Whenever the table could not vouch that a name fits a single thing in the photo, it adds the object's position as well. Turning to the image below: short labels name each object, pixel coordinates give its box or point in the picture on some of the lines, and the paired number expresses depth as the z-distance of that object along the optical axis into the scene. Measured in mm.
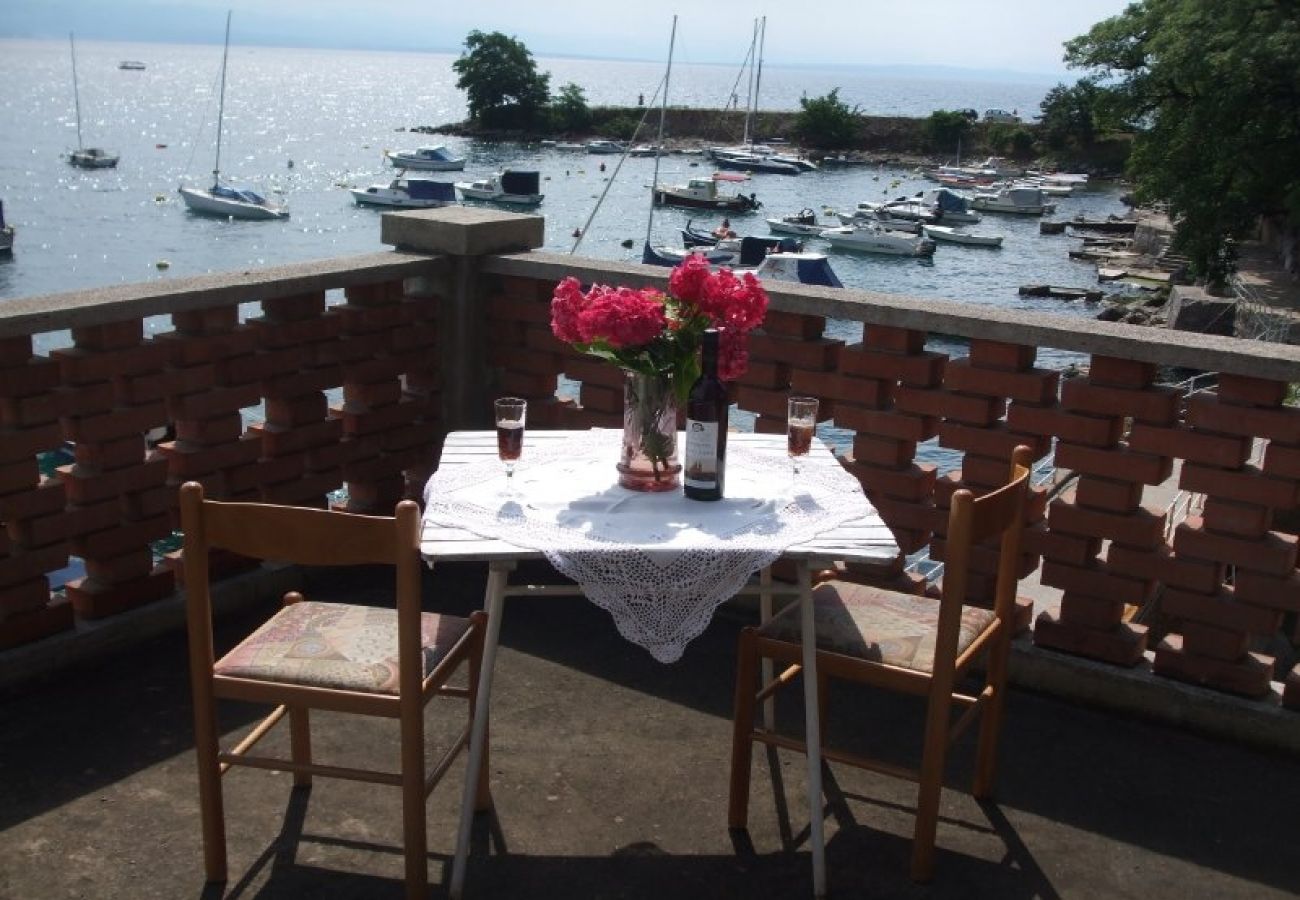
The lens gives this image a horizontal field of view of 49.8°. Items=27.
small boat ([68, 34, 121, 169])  88875
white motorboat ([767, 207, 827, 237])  68438
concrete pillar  5590
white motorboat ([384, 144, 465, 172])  94125
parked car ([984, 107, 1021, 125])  119369
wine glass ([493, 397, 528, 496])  3678
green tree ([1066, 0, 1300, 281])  40594
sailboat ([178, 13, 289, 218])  68188
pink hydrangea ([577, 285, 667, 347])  3354
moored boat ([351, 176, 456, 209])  70875
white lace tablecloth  3271
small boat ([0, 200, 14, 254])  55750
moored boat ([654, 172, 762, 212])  77188
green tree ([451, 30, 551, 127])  123562
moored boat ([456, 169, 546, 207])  77188
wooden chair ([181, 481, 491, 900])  2941
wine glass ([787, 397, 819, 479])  3826
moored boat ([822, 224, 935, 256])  65312
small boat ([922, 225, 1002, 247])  69312
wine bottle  3465
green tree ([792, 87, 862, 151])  120250
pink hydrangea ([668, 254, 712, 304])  3395
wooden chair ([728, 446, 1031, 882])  3348
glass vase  3561
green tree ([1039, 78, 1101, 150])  104812
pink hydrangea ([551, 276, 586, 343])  3463
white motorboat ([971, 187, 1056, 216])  83125
